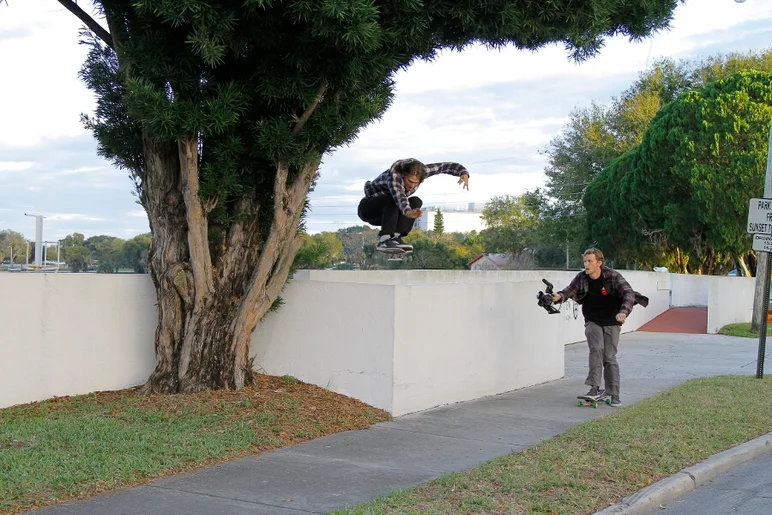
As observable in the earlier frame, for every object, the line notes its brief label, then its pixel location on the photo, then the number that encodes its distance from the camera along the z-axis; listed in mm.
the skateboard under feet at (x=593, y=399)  10086
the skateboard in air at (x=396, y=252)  9955
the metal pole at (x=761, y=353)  12453
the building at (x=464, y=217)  96988
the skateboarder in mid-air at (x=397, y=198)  9688
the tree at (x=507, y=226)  62594
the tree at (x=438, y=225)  69000
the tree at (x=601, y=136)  43688
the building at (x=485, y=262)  37941
